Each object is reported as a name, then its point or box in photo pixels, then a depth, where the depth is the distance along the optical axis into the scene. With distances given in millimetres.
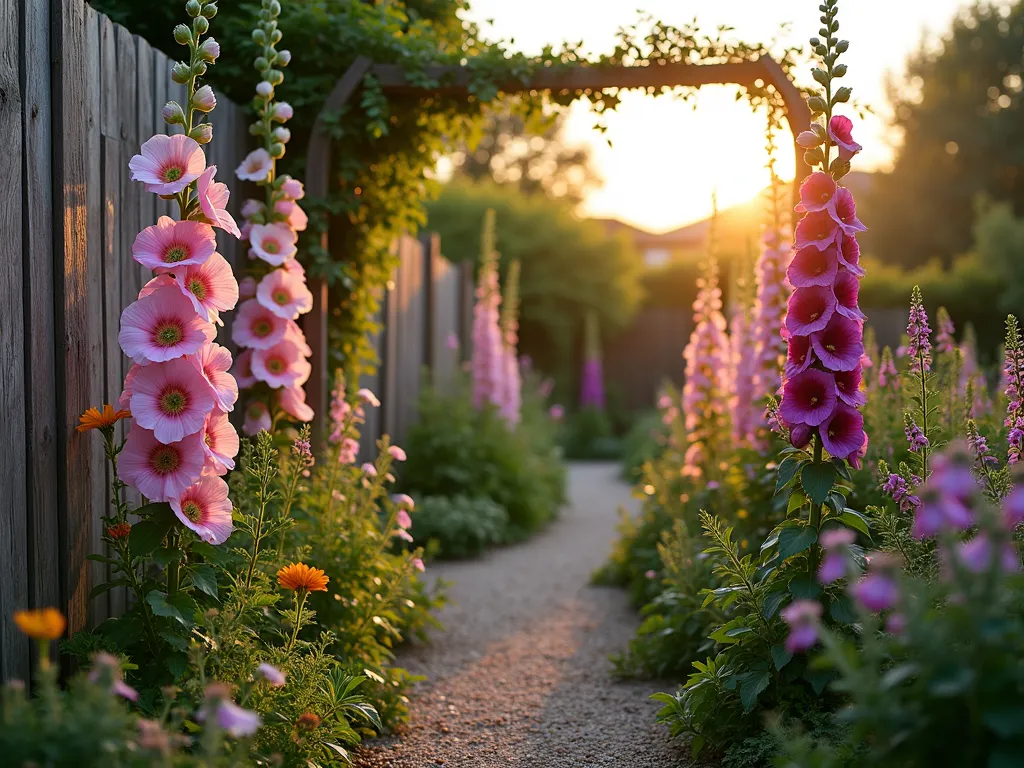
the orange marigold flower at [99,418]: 2484
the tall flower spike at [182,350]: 2508
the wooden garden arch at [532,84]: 4367
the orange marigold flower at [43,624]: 1511
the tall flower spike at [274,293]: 3697
